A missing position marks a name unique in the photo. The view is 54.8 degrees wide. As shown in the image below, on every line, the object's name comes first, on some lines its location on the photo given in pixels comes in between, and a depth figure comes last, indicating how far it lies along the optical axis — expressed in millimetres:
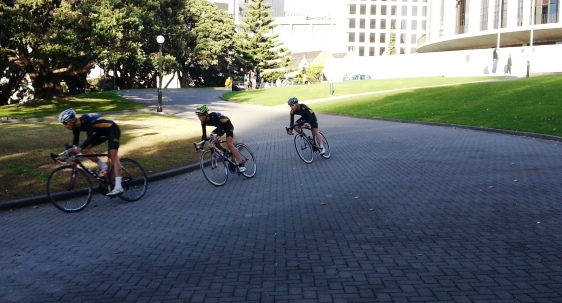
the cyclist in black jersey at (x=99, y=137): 8938
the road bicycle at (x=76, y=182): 8925
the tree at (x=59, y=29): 27250
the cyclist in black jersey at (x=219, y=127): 10523
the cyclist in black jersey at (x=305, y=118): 13016
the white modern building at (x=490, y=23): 57031
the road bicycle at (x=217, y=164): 11039
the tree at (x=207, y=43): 67000
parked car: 70188
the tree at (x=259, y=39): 73375
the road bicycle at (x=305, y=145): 13500
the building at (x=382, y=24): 116000
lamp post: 28672
